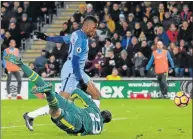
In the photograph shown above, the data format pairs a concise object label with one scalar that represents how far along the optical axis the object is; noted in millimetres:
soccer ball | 19875
